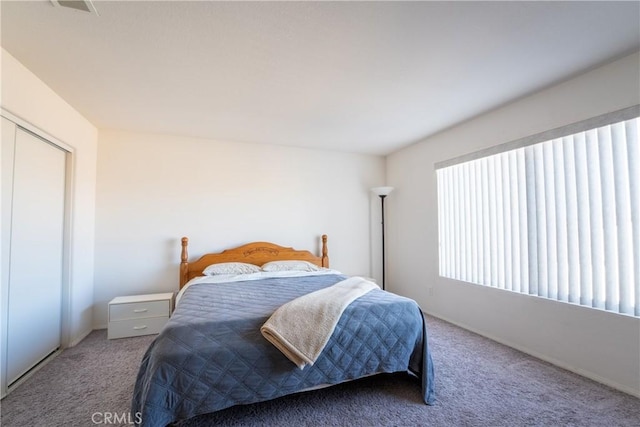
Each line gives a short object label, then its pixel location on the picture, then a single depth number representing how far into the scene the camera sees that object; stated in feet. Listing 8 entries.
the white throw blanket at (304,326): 5.23
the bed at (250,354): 4.78
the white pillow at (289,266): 11.30
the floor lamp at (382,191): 13.25
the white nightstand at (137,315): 9.30
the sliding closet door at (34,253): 6.63
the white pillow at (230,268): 10.53
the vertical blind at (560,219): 6.47
